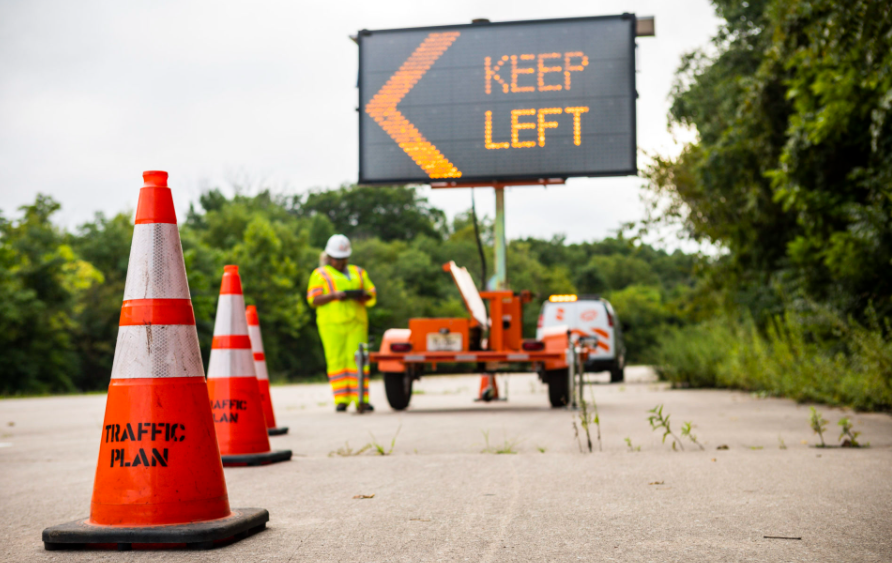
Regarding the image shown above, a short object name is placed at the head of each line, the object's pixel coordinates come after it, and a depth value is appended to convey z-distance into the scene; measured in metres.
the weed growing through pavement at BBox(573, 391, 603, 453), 6.80
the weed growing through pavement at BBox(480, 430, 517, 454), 6.84
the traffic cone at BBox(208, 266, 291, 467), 6.05
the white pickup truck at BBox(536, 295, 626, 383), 24.14
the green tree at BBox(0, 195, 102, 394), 33.50
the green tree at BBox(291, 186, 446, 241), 78.94
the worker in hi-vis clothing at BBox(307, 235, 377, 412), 11.64
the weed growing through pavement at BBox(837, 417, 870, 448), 6.55
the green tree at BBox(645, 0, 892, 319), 9.50
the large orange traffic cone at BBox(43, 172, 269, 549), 3.61
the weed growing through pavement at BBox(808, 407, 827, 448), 6.68
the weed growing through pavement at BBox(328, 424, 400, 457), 6.86
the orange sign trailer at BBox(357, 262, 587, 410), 12.02
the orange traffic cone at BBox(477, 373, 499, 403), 14.54
